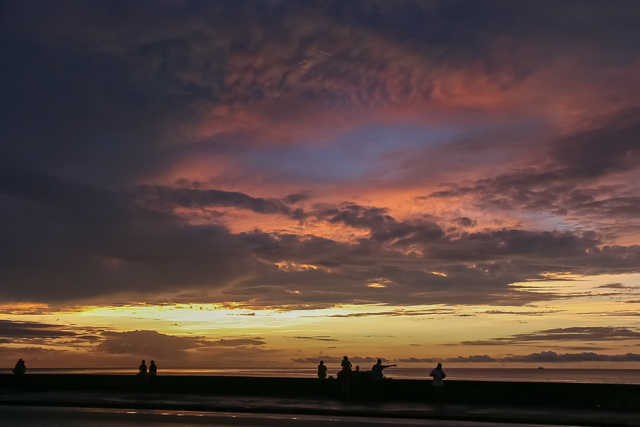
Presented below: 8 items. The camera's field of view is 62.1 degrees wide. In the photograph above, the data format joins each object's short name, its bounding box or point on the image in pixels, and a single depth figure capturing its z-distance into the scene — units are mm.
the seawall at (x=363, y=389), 20234
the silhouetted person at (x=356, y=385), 24641
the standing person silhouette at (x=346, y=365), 23834
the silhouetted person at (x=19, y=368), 34656
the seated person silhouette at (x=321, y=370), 28109
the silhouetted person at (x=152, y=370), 30422
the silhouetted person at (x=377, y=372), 23714
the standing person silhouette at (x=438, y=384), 21219
